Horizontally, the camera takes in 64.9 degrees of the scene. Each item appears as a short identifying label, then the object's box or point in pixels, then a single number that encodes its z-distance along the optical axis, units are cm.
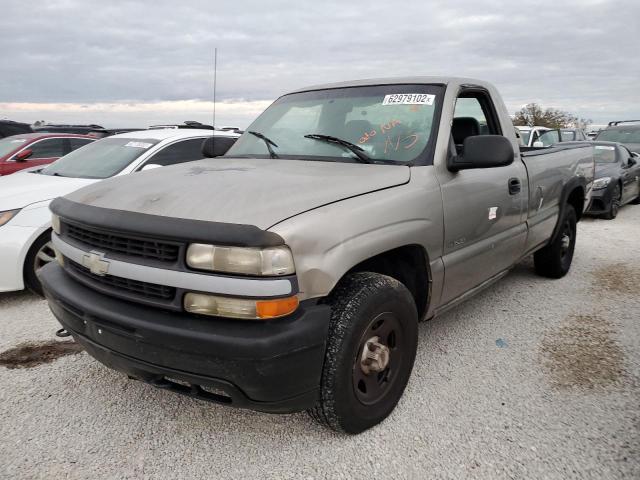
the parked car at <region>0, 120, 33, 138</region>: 1302
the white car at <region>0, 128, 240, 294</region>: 421
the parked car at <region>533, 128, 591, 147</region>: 1401
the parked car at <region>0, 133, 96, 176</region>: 806
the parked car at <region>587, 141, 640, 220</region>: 913
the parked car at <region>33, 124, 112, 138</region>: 1253
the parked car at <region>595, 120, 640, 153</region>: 1351
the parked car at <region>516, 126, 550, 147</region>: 1395
